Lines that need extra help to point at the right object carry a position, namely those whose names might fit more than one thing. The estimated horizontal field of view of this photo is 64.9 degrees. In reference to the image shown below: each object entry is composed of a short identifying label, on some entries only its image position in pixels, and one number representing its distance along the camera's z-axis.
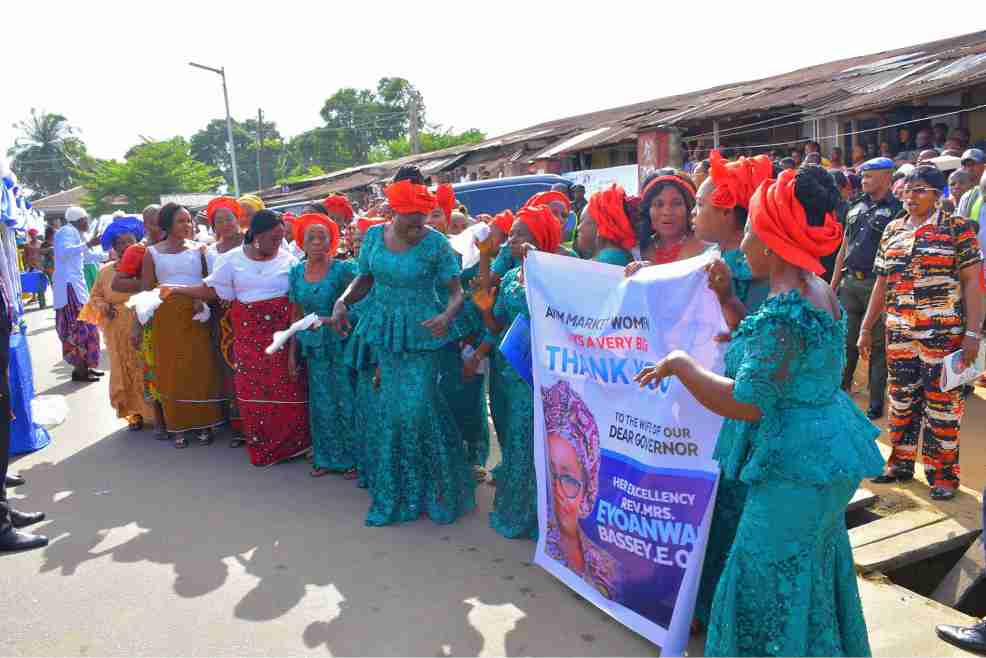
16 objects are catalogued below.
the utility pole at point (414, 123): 33.88
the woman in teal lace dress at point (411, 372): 4.48
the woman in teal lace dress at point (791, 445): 2.27
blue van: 11.46
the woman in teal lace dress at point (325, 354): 5.36
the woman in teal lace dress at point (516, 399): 4.07
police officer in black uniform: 5.80
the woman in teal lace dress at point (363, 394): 4.81
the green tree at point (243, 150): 65.38
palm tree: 65.31
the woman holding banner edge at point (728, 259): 2.90
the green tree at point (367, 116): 58.53
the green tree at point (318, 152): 59.91
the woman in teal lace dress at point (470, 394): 4.83
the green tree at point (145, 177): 45.59
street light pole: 26.81
